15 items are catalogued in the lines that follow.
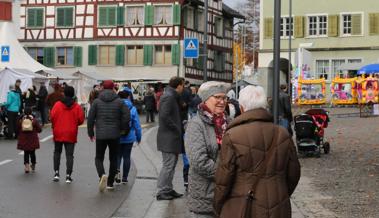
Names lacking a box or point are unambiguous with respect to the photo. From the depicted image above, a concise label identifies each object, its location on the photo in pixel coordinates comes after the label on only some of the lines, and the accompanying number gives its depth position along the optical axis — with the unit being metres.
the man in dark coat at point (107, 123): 11.16
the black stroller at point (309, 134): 16.53
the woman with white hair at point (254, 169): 4.82
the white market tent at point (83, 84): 37.50
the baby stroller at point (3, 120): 22.67
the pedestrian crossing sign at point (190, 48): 22.86
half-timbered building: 50.94
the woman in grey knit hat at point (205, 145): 5.79
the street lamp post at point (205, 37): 21.84
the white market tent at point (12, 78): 29.47
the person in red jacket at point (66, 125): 12.30
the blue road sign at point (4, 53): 31.09
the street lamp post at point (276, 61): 8.49
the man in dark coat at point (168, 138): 10.37
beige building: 50.78
